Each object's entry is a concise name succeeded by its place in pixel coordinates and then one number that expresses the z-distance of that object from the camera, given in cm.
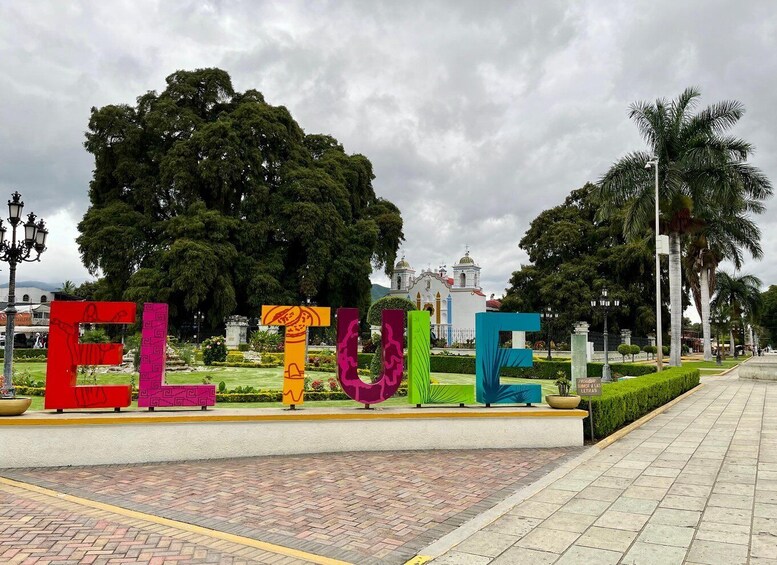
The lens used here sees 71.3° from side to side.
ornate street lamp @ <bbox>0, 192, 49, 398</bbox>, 1216
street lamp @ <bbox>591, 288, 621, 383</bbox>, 2348
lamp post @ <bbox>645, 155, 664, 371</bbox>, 2271
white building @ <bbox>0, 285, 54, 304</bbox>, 6912
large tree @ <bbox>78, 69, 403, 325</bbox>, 3466
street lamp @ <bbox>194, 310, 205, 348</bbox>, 3724
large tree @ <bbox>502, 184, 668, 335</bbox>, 4219
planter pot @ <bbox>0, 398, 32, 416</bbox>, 784
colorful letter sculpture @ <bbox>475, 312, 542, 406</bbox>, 948
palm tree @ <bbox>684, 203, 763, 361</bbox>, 3284
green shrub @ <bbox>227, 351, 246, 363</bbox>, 2542
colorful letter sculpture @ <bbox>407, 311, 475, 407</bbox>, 937
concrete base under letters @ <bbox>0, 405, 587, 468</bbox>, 782
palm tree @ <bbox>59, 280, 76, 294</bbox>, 7552
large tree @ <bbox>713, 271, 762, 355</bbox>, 4603
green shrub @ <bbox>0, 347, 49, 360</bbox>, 2961
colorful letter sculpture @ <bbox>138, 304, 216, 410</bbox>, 840
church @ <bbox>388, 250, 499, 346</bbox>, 6656
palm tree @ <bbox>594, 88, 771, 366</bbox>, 2369
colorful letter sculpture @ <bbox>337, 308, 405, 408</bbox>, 905
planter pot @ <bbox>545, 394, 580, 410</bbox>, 965
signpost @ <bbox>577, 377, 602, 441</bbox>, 962
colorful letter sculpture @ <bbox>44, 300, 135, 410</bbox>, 815
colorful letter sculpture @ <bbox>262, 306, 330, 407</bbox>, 891
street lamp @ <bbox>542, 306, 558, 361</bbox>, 3469
